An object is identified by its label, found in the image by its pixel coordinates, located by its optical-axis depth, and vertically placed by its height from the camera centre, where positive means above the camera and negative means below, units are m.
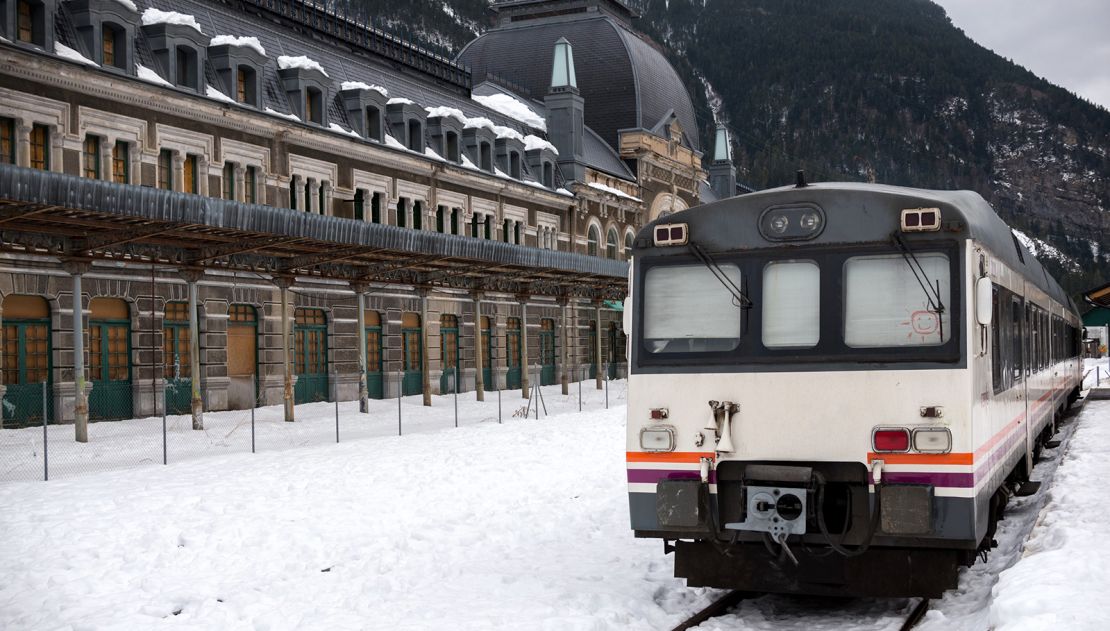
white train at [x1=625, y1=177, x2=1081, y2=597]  8.24 -0.44
